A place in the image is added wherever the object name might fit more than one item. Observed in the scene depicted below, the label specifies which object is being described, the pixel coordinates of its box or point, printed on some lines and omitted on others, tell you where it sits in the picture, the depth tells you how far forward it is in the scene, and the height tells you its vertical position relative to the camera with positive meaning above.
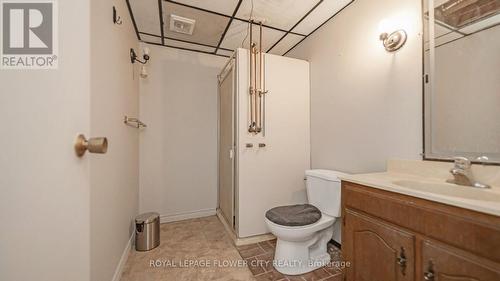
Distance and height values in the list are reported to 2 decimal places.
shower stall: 2.02 +0.05
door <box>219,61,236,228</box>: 2.21 -0.04
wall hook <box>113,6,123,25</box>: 1.41 +0.89
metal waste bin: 1.92 -0.88
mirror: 1.04 +0.34
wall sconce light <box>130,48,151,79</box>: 2.01 +0.87
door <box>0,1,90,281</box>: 0.46 -0.06
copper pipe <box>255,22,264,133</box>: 2.06 +0.44
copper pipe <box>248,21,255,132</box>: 2.02 +0.46
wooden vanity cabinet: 0.73 -0.44
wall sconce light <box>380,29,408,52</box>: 1.39 +0.71
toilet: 1.58 -0.68
